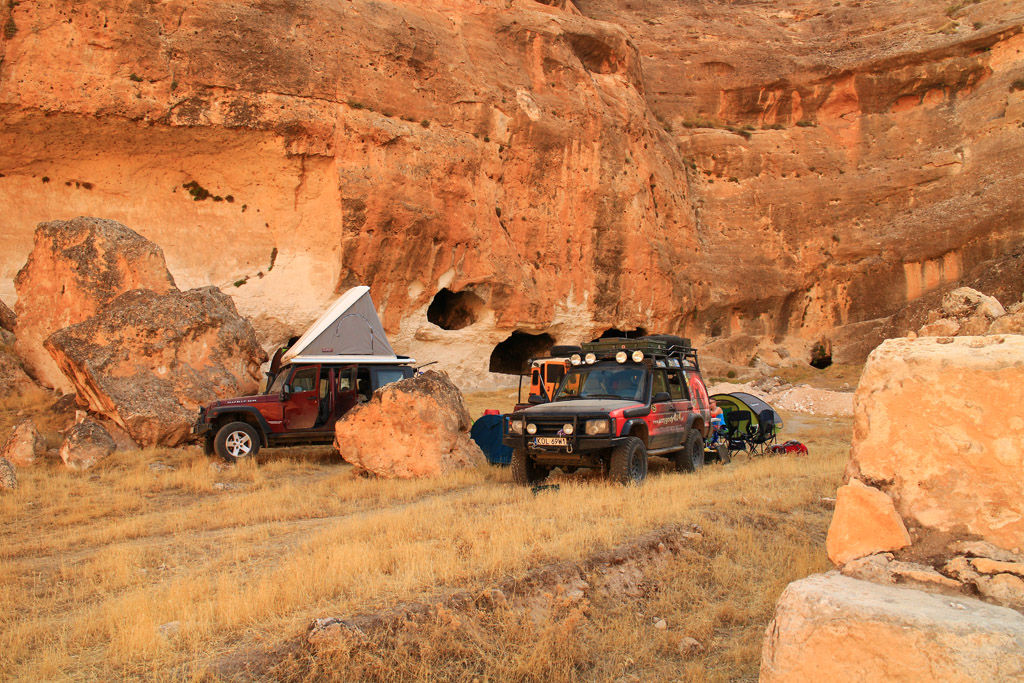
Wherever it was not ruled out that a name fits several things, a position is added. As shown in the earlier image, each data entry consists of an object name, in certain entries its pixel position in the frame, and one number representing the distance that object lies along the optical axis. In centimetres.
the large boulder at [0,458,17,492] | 979
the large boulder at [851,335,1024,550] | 351
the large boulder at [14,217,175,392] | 1627
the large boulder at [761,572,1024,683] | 279
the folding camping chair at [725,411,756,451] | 1325
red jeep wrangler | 1248
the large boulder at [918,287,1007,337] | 1319
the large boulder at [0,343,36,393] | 1661
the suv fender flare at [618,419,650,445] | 899
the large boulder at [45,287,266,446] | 1329
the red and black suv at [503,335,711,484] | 882
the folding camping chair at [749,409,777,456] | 1328
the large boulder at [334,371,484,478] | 1041
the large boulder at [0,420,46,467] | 1170
